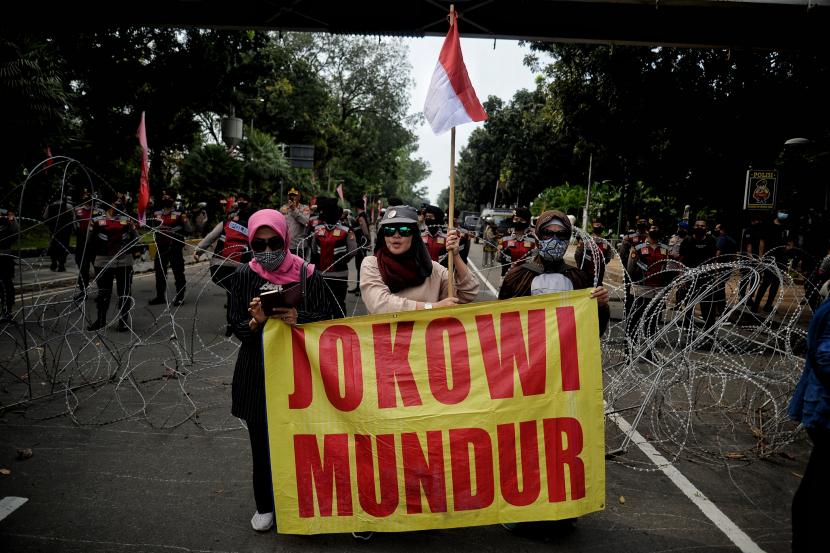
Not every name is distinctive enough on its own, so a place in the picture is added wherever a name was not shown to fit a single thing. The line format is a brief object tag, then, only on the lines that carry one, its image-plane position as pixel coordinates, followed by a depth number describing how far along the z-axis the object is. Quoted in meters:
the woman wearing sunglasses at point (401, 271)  3.64
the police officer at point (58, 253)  13.85
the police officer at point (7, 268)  9.09
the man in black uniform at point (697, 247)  9.94
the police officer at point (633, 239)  10.48
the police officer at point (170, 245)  11.23
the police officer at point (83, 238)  9.80
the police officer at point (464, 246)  11.99
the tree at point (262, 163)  31.78
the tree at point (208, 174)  26.16
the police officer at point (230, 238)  8.47
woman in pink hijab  3.53
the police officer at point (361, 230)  13.23
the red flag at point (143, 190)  10.54
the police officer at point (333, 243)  9.01
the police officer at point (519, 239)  9.77
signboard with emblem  13.53
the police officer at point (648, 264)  8.92
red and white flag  4.16
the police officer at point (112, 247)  8.94
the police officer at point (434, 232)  10.22
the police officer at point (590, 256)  7.70
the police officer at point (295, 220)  10.36
